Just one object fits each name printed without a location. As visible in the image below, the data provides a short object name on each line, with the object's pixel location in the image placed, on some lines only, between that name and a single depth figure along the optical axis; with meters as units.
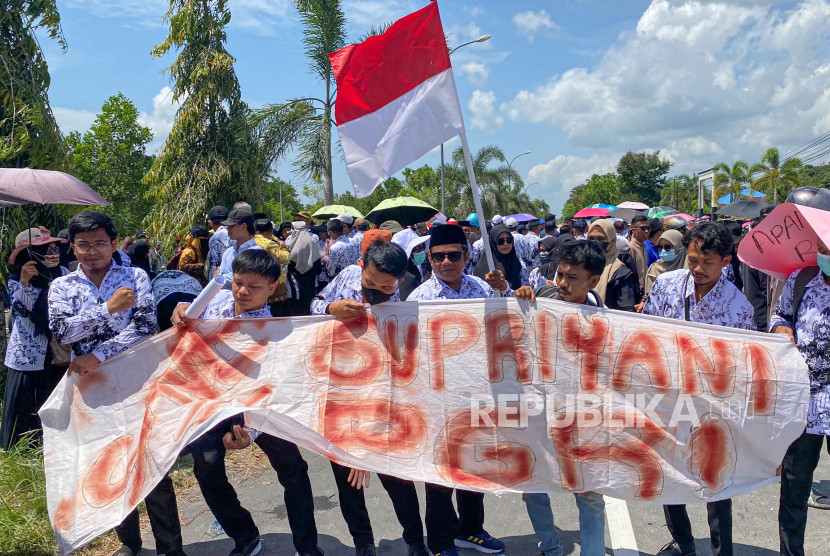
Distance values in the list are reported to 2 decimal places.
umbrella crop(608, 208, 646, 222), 17.93
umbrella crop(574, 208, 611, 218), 19.53
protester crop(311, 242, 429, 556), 3.44
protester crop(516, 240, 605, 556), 3.14
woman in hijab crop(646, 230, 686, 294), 6.13
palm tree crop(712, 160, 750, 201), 52.50
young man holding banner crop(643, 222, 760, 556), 3.28
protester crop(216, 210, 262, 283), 6.26
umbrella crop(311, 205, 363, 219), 13.70
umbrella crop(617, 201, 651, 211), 19.41
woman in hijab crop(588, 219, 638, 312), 4.73
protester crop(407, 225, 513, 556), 3.57
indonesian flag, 3.39
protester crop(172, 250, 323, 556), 3.39
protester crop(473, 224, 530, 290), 7.04
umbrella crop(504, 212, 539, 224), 15.58
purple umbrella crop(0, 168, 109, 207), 4.11
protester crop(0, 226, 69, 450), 4.70
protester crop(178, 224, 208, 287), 8.50
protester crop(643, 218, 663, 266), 7.73
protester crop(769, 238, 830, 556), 3.14
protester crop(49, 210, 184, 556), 3.26
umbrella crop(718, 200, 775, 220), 10.89
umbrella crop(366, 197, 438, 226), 11.35
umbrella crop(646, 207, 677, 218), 14.47
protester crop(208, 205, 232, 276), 7.84
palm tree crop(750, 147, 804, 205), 46.03
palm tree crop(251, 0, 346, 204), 17.78
